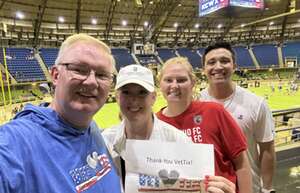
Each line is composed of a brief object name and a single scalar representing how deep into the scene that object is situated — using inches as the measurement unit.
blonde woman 52.6
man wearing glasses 26.9
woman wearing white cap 44.4
